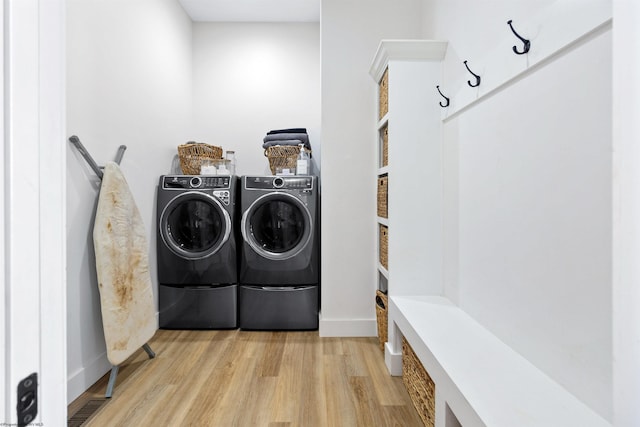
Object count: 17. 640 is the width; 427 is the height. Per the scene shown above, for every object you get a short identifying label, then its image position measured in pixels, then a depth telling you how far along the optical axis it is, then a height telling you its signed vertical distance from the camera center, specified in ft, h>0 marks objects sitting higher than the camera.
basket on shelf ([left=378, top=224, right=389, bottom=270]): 7.18 -0.66
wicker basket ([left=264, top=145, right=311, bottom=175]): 9.52 +1.47
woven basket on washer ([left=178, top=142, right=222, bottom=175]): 9.36 +1.41
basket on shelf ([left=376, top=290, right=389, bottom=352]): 7.18 -2.06
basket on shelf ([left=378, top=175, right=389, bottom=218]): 7.20 +0.34
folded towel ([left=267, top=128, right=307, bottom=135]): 10.07 +2.23
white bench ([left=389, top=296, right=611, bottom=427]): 3.02 -1.64
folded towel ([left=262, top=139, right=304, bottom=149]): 9.69 +1.85
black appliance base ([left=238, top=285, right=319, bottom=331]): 8.63 -2.25
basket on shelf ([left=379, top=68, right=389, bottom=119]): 7.01 +2.37
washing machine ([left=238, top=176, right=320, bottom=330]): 8.63 -1.25
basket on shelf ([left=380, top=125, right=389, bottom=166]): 7.32 +1.41
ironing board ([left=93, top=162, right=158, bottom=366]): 5.92 -0.98
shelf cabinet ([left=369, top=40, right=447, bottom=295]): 6.66 +0.70
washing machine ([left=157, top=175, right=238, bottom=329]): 8.62 -1.15
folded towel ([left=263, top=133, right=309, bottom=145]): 9.81 +2.01
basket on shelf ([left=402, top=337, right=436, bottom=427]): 4.67 -2.41
